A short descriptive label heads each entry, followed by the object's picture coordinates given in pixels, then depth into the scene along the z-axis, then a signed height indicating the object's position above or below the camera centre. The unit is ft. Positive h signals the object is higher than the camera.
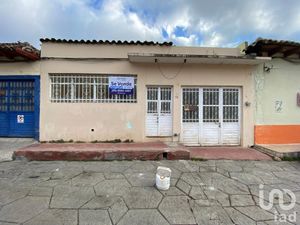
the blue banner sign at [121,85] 26.30 +3.23
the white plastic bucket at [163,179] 14.33 -4.49
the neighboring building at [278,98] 27.76 +1.90
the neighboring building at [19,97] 25.84 +1.70
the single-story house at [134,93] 25.84 +2.26
